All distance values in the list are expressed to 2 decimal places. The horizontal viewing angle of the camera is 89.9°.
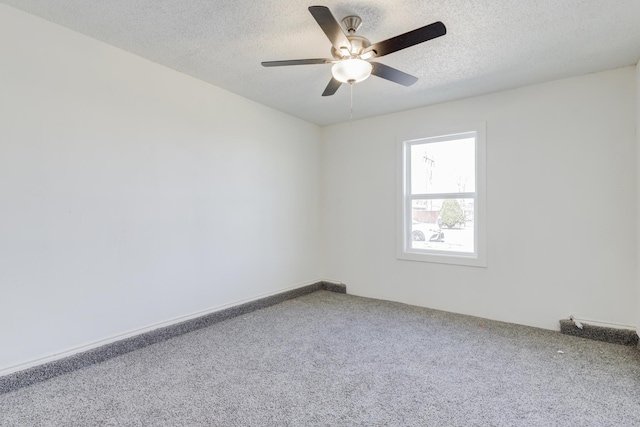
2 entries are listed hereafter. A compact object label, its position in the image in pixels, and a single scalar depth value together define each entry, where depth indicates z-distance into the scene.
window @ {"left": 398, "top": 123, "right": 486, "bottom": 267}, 3.46
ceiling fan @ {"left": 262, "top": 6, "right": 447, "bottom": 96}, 1.80
